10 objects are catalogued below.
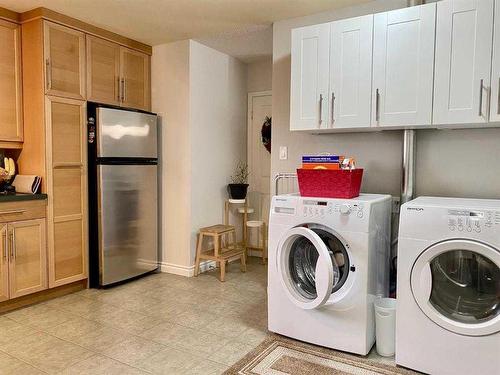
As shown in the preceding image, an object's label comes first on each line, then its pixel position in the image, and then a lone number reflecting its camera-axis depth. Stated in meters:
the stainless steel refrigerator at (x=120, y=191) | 3.38
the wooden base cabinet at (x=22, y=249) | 2.88
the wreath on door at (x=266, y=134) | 4.50
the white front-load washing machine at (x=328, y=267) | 2.22
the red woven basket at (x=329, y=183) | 2.38
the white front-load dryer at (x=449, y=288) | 1.91
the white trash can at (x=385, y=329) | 2.25
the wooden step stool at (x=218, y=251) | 3.78
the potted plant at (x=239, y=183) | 4.30
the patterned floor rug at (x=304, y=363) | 2.13
